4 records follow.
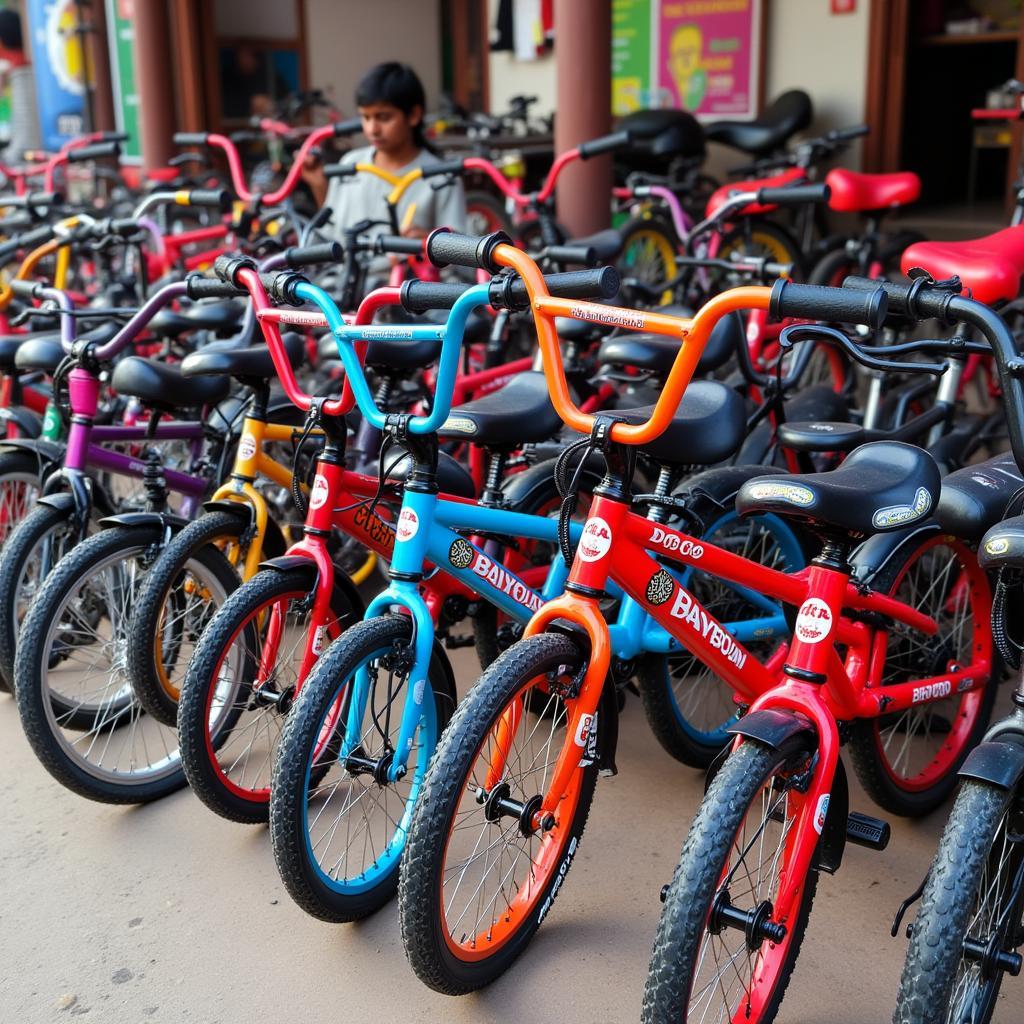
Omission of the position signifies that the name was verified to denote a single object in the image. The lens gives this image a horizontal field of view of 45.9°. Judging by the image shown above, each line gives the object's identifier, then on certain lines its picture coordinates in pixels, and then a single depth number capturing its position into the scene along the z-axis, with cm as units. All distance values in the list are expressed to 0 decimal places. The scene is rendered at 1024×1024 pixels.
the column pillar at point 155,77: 752
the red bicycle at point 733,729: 197
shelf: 716
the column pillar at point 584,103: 489
